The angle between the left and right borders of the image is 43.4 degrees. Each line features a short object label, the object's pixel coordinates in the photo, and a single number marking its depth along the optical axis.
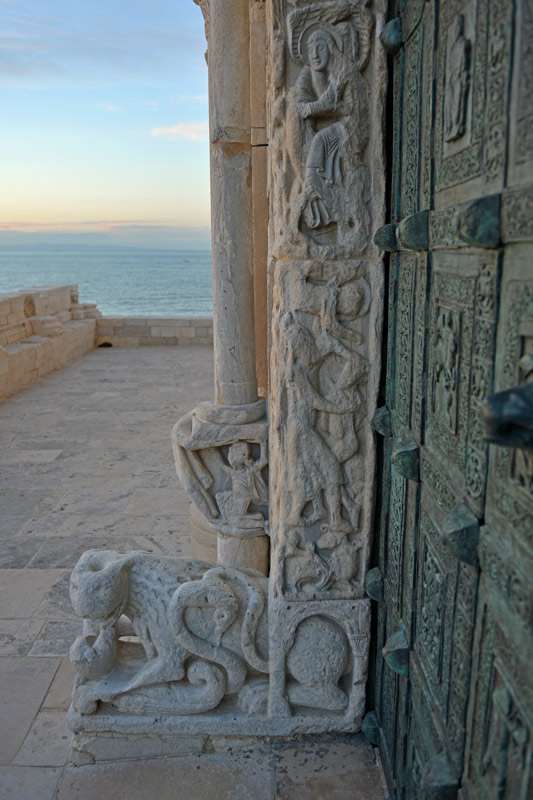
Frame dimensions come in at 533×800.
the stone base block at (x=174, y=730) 2.42
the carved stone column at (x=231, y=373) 2.79
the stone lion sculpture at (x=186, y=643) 2.38
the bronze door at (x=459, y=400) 1.17
